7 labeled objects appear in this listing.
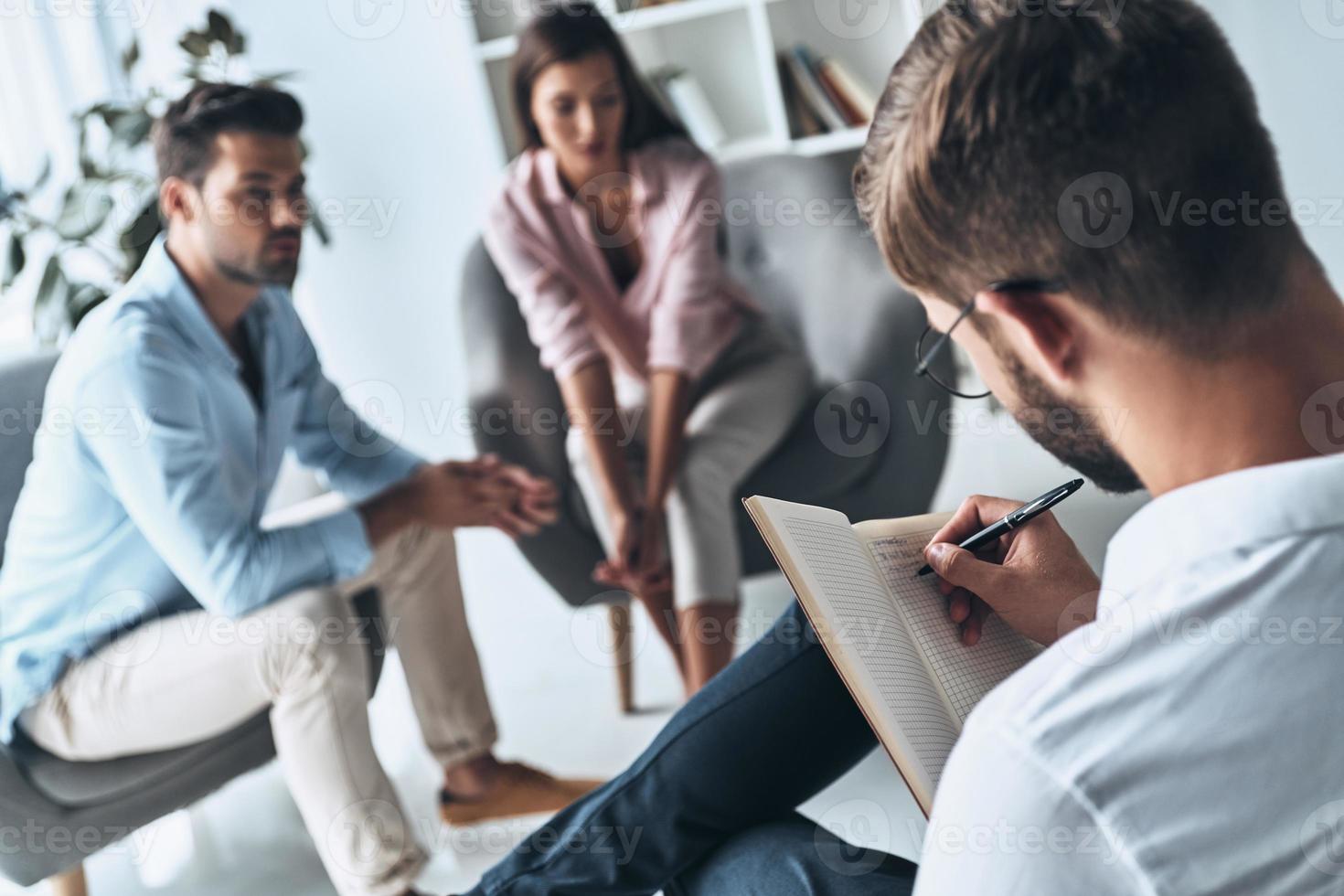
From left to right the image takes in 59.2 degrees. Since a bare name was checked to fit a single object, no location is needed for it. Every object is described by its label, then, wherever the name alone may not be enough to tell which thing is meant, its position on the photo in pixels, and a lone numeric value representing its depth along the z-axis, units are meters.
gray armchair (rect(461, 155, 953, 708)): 1.93
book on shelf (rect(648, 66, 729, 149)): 2.52
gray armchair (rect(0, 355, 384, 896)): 1.25
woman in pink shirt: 1.91
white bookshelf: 2.54
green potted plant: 1.94
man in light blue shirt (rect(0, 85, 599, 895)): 1.33
